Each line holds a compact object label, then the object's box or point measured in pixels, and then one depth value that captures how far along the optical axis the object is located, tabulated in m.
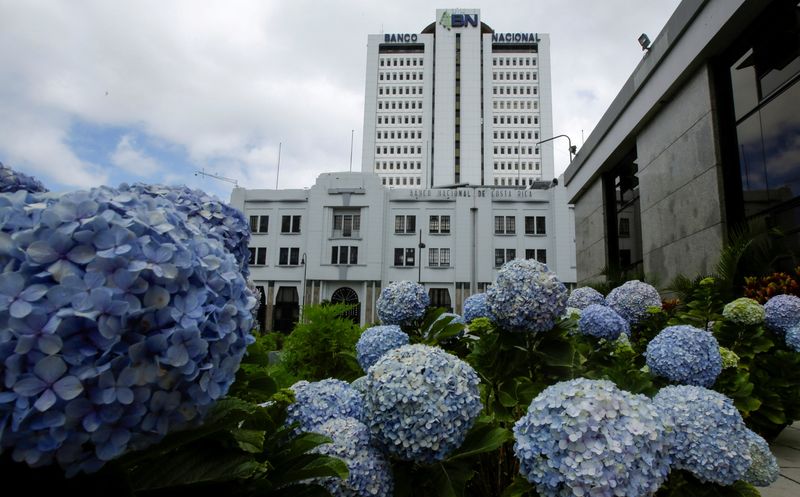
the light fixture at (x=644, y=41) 13.45
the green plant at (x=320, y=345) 4.75
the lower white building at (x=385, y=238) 38.00
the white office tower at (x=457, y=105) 79.38
